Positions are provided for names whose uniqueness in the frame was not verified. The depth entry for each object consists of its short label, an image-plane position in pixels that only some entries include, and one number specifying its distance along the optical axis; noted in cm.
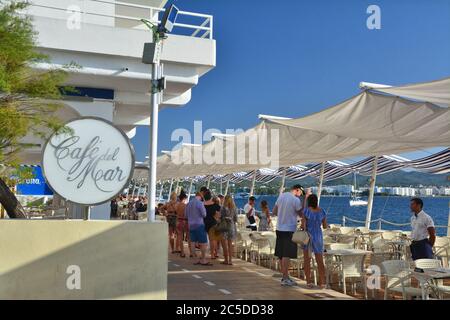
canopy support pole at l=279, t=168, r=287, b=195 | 2407
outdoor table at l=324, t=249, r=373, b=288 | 730
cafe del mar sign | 484
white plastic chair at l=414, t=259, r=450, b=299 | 590
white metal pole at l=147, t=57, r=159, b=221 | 640
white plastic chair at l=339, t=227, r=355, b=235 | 1352
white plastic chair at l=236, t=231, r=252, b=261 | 1120
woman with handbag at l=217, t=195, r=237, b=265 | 1012
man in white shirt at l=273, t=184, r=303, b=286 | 786
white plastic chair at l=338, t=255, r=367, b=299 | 734
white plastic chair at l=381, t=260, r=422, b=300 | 591
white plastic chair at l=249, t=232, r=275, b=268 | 997
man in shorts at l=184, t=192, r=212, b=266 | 1035
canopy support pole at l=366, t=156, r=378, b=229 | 1645
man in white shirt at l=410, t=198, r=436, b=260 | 724
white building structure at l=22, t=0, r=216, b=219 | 944
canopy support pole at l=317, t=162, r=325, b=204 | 1993
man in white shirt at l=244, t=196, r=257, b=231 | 1288
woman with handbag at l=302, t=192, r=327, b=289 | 757
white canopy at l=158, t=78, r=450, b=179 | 839
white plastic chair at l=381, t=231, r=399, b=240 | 1207
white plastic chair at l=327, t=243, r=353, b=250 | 826
